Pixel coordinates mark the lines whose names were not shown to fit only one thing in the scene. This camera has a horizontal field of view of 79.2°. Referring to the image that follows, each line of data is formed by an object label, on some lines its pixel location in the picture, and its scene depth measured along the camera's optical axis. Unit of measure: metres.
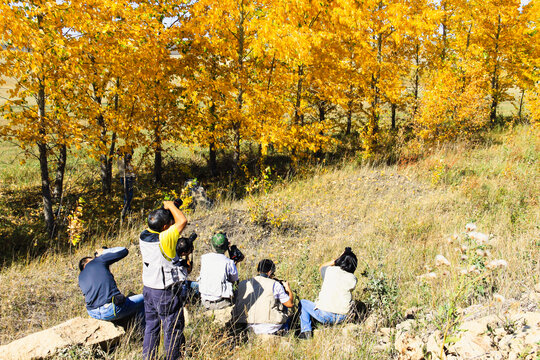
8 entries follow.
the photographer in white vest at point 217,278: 4.09
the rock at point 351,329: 3.60
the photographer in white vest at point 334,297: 4.14
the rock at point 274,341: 3.52
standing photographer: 3.53
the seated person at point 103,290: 3.94
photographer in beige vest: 4.07
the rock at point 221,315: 3.96
